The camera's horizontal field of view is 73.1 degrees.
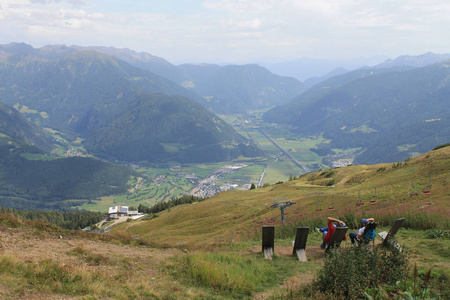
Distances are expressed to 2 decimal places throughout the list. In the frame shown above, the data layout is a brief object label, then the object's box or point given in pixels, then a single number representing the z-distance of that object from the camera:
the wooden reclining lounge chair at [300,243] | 14.09
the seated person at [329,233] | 14.81
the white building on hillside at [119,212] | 125.64
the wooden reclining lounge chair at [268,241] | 14.48
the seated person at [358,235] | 14.18
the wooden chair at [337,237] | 13.16
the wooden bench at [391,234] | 12.85
